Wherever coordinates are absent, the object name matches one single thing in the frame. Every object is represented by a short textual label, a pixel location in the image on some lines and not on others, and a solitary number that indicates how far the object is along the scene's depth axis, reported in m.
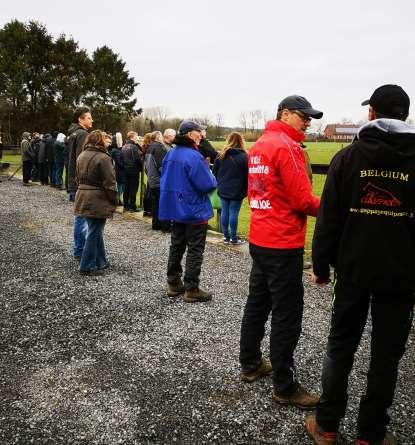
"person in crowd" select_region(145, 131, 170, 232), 8.41
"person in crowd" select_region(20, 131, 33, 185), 16.09
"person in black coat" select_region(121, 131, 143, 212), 10.20
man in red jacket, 2.95
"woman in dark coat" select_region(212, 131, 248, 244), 7.28
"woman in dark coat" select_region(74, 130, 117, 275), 5.74
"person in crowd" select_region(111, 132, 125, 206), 11.05
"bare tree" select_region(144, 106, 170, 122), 94.45
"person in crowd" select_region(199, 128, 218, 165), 8.46
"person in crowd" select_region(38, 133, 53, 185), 15.46
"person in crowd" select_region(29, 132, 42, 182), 16.28
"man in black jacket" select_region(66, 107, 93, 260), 6.64
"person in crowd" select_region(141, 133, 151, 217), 9.50
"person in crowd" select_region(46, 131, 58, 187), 15.38
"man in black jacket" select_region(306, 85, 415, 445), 2.28
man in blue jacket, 4.79
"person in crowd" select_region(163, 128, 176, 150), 8.03
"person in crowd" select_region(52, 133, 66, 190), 14.35
